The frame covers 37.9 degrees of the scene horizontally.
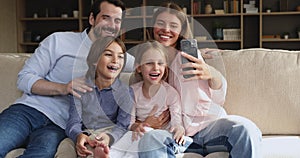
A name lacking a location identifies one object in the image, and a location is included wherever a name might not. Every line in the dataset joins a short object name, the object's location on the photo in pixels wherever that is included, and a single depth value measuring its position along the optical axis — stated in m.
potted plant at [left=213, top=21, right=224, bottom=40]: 5.50
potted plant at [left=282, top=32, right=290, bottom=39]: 5.40
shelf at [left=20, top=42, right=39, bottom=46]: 5.80
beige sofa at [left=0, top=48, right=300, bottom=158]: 2.10
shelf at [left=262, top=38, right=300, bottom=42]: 5.32
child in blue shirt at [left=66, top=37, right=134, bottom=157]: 1.73
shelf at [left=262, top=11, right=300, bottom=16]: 5.29
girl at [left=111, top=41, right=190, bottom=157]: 1.65
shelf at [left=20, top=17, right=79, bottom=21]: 5.76
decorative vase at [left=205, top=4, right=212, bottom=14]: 5.51
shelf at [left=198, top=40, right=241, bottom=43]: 5.49
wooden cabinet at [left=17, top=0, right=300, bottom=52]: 5.44
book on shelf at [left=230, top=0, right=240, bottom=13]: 5.42
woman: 1.63
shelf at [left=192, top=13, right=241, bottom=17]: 5.39
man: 1.83
